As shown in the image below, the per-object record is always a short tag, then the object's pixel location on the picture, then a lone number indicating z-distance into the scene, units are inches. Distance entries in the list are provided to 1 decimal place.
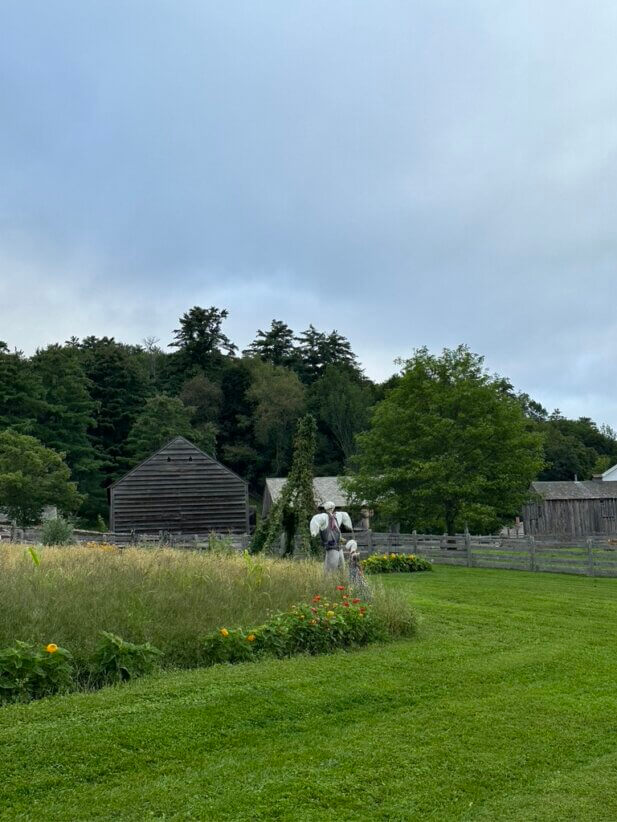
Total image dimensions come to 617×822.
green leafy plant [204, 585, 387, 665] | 314.3
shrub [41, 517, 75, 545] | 991.1
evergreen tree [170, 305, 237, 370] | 3289.9
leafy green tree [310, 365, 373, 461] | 2910.9
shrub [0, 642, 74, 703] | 255.0
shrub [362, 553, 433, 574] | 906.7
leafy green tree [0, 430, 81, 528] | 1651.1
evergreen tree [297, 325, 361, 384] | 3543.3
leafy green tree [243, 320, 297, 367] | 3585.1
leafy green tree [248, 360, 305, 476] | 2856.8
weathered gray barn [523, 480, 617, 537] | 1588.3
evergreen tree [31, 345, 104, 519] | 2331.4
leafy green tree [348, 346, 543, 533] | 1238.3
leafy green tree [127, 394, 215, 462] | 2479.1
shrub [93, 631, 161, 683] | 278.1
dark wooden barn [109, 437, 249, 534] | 1620.3
